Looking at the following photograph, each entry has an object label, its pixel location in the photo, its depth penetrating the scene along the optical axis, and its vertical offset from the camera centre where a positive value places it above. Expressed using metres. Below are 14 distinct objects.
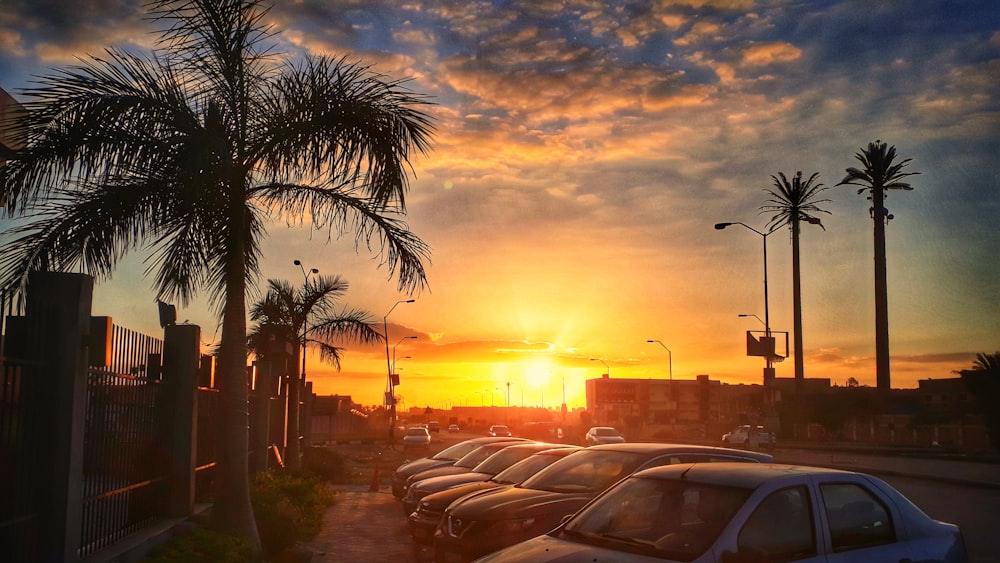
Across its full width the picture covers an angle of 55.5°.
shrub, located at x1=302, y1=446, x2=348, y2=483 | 31.73 -2.58
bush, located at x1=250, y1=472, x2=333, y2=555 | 13.63 -1.97
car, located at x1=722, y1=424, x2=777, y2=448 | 56.94 -2.89
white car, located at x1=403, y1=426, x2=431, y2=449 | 55.25 -2.77
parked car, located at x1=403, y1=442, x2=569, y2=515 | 15.37 -1.37
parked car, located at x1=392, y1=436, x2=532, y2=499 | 20.64 -1.54
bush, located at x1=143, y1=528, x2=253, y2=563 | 10.09 -1.77
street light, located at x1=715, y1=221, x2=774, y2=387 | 42.06 +1.76
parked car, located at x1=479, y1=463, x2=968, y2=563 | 6.17 -0.89
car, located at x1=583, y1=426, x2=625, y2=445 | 51.56 -2.41
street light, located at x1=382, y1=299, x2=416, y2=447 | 59.05 -1.10
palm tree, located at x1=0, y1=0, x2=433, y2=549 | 10.70 +2.73
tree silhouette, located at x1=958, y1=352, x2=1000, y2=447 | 57.38 +0.67
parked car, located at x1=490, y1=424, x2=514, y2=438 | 71.19 -3.00
